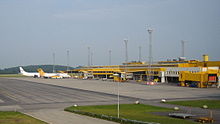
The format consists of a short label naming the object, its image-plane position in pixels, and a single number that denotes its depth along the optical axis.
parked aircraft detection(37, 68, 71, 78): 181.75
